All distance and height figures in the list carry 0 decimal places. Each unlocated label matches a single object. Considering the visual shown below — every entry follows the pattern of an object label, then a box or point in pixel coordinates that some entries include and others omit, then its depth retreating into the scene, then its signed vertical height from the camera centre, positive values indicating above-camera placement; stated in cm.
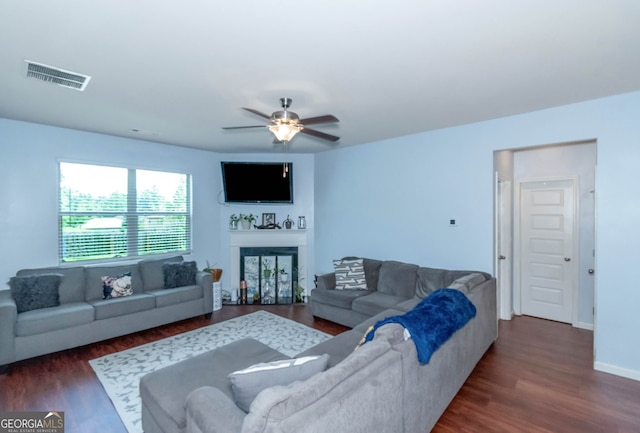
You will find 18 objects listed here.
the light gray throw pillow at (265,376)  157 -84
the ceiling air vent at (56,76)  241 +113
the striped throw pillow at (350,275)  459 -92
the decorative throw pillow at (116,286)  407 -98
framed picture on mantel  592 -8
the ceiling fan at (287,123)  266 +80
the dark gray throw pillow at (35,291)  346 -90
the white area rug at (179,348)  268 -160
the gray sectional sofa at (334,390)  125 -99
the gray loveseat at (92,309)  320 -117
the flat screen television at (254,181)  557 +59
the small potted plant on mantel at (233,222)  577 -16
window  429 +1
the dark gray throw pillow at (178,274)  459 -92
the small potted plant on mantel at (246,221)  576 -14
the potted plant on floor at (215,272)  520 -101
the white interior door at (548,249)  442 -50
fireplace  575 -87
